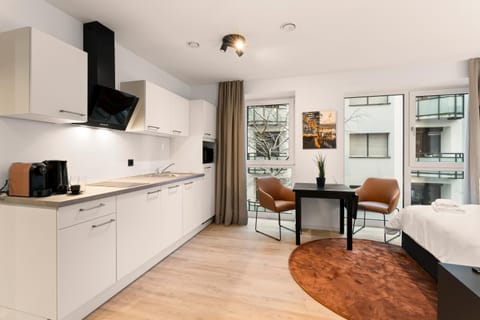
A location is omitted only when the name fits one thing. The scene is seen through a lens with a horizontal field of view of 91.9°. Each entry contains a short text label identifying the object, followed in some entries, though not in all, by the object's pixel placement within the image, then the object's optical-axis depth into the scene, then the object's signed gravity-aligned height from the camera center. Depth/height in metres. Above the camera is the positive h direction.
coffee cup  1.77 -0.22
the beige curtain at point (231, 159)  3.97 +0.03
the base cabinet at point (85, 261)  1.53 -0.73
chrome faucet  3.51 -0.13
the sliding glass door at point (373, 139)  3.78 +0.37
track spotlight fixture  2.51 +1.31
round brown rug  1.80 -1.14
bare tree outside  4.22 +0.35
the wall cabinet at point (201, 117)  3.70 +0.70
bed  1.70 -0.63
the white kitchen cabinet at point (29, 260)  1.50 -0.66
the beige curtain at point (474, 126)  3.10 +0.48
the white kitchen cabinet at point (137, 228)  2.02 -0.65
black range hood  2.20 +0.80
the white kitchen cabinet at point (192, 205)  3.11 -0.63
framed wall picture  3.71 +0.51
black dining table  2.92 -0.45
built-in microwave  3.83 +0.15
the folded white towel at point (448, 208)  2.35 -0.49
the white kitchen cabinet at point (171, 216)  2.64 -0.66
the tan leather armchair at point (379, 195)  3.19 -0.52
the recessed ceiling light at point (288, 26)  2.32 +1.37
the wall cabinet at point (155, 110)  2.75 +0.65
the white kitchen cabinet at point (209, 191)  3.77 -0.51
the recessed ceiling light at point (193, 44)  2.71 +1.38
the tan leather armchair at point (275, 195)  3.34 -0.54
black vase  3.28 -0.30
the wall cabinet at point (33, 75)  1.62 +0.62
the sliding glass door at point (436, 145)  3.47 +0.24
